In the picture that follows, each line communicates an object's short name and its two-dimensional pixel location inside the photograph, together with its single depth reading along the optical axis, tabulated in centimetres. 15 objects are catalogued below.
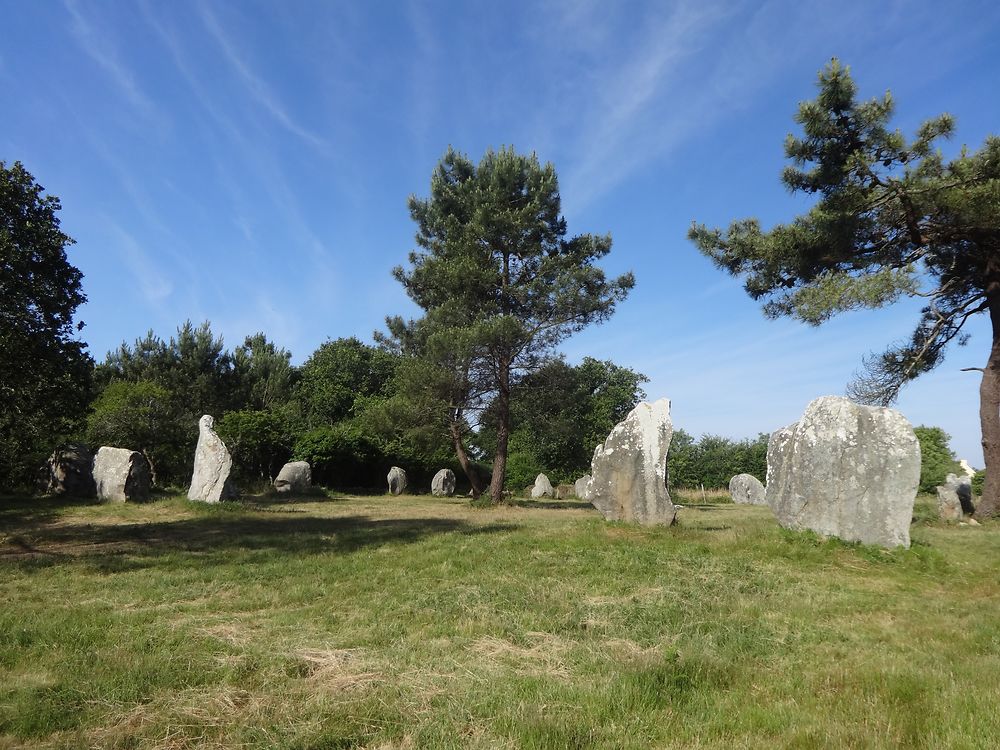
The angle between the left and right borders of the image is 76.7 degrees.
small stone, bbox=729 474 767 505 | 2961
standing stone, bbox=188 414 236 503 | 1755
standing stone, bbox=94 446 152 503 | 1750
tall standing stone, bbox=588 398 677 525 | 1221
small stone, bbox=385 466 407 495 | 3017
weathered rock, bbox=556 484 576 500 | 3250
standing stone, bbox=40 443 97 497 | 1861
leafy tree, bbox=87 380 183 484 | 2338
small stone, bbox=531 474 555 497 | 3259
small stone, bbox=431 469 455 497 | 3034
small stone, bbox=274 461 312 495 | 2616
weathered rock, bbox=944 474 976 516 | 1876
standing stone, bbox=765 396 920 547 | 968
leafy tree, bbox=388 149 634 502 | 2091
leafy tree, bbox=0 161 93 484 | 1224
